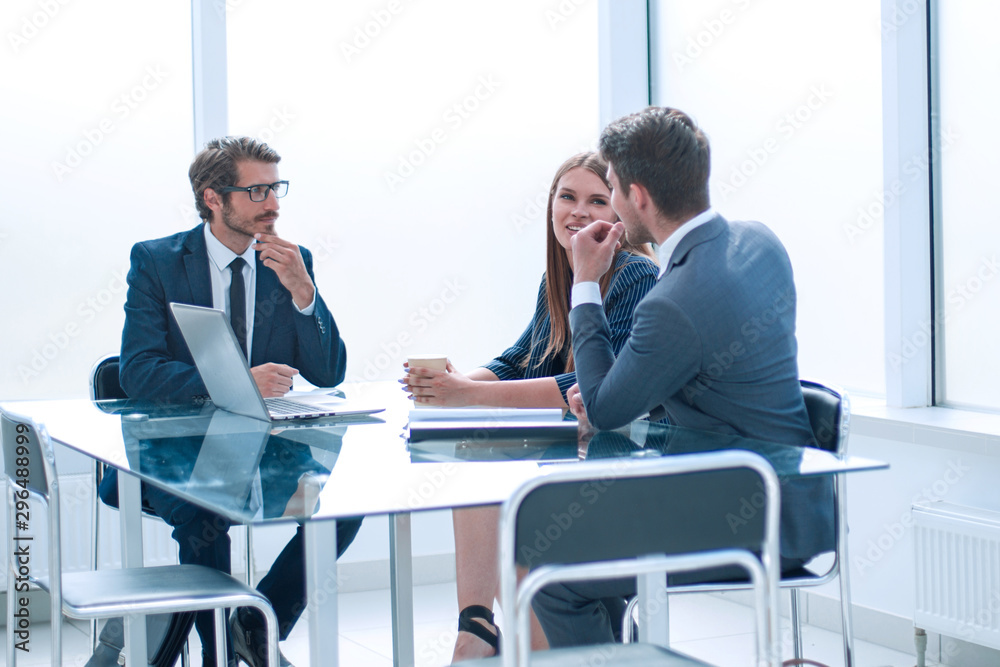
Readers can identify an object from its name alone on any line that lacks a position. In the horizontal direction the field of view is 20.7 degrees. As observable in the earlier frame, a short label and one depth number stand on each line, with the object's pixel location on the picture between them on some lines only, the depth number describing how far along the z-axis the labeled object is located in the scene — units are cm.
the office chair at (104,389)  633
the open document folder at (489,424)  549
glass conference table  498
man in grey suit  540
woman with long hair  584
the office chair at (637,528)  486
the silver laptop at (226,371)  568
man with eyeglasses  623
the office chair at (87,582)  532
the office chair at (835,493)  560
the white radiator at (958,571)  620
